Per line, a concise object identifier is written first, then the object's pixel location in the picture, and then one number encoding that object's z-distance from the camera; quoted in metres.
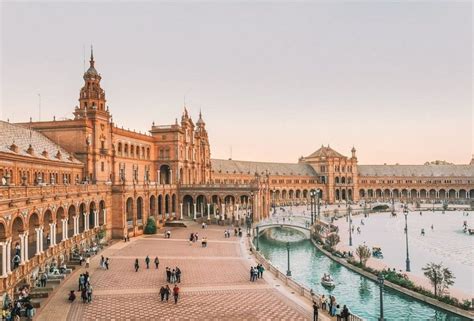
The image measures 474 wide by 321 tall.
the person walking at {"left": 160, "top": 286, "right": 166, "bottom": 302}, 28.81
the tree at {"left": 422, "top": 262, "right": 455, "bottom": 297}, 32.22
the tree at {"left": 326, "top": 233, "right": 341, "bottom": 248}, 55.84
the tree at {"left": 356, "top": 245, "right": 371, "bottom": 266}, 44.25
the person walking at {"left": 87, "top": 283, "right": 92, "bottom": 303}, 28.00
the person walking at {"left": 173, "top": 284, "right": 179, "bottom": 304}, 28.17
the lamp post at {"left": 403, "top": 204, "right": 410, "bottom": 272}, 42.56
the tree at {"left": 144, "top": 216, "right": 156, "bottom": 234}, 60.62
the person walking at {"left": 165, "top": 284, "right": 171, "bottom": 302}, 28.75
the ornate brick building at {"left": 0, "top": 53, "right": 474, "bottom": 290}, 33.44
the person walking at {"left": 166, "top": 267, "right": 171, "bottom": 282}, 33.50
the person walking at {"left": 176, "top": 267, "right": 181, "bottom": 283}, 33.47
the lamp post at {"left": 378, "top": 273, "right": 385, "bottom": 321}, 25.96
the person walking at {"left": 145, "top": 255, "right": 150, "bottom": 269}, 38.16
